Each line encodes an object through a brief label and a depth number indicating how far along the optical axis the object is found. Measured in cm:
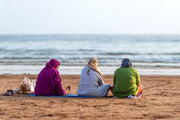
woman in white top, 1505
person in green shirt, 1459
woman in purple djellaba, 1530
